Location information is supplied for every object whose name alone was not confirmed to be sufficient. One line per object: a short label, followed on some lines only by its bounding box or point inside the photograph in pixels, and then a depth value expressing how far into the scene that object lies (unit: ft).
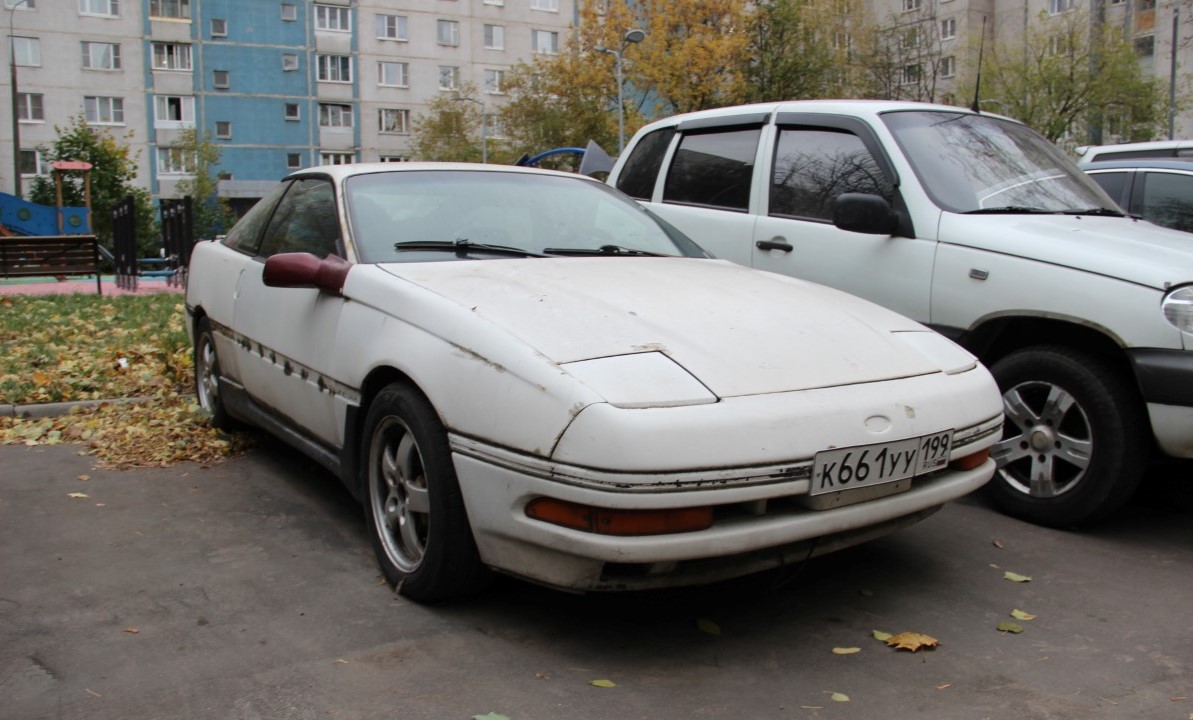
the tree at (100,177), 137.69
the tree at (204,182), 168.66
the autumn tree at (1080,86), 122.42
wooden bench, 55.16
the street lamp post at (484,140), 177.36
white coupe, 9.32
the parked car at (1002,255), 13.43
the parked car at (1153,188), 22.45
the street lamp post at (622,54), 115.60
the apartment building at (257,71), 181.57
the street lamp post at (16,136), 116.06
